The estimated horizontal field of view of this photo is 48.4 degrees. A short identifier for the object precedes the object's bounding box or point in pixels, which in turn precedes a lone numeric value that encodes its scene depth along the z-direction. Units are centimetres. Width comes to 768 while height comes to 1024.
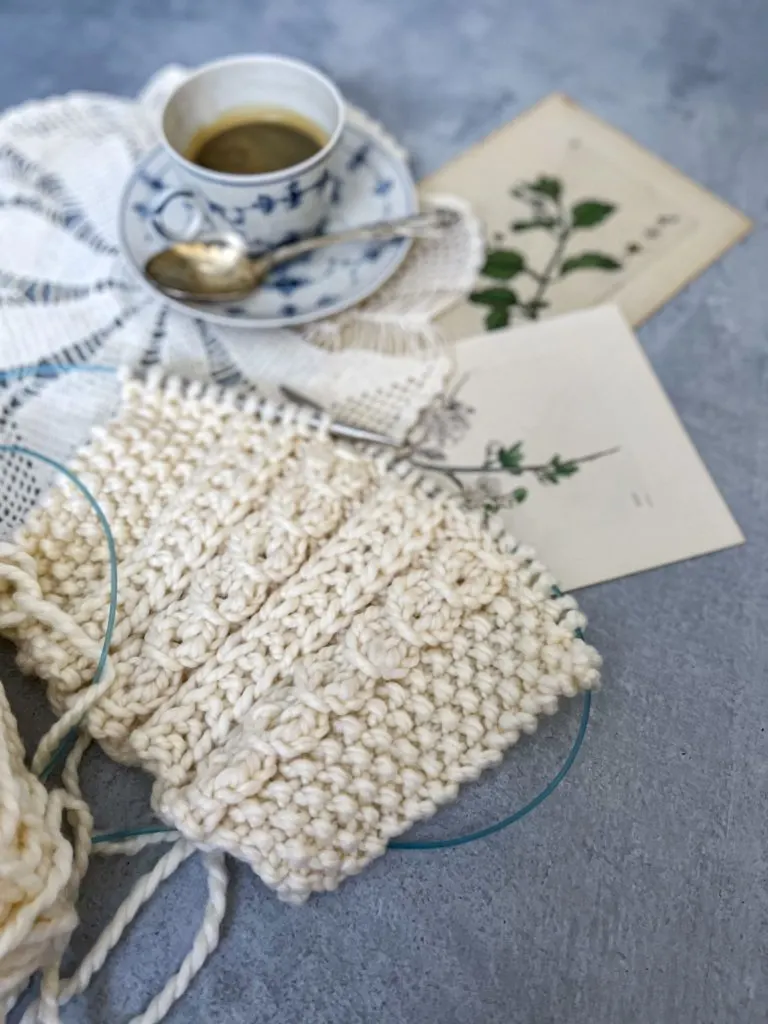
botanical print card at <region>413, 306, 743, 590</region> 50
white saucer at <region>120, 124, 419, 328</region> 57
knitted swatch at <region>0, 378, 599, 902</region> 38
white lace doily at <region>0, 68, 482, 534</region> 53
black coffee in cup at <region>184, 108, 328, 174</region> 59
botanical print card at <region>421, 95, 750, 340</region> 59
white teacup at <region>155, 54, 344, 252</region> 54
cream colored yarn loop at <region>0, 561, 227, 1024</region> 33
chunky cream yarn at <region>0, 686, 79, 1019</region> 33
